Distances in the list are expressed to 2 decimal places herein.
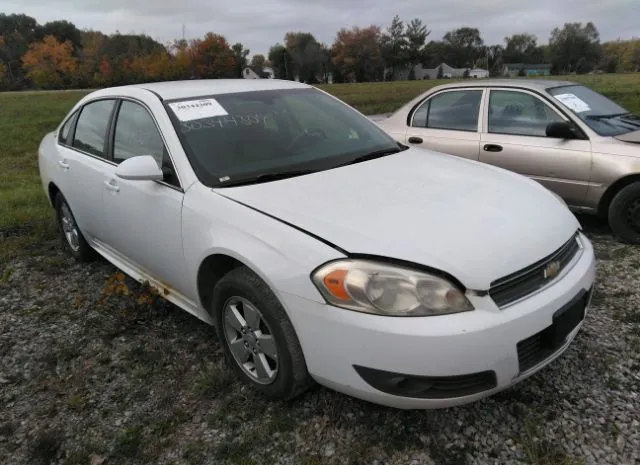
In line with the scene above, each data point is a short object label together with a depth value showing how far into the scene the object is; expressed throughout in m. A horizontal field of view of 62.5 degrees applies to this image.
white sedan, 2.04
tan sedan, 4.43
